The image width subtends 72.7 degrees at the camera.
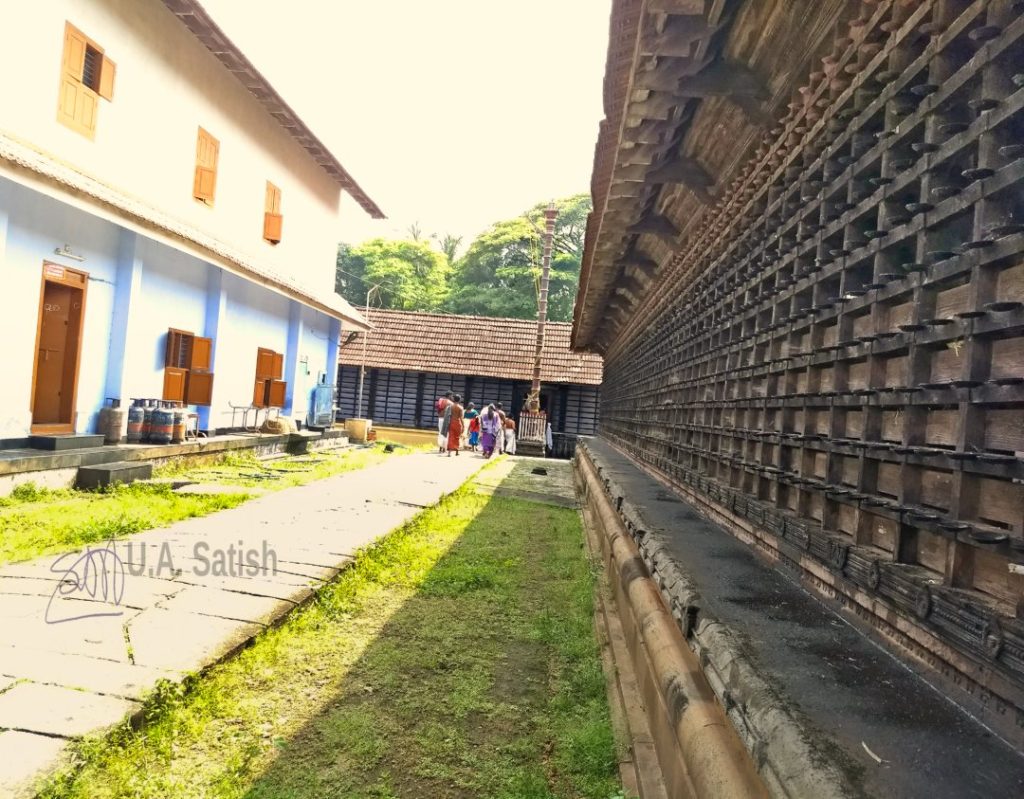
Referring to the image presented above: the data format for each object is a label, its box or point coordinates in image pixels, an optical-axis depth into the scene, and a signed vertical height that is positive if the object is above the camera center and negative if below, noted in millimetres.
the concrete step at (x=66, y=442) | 7895 -812
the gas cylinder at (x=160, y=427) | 9758 -652
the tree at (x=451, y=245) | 46375 +10618
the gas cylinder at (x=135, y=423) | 9656 -613
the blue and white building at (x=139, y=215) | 7770 +2054
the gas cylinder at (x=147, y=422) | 9766 -601
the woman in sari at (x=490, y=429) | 18062 -545
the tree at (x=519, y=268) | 35000 +7393
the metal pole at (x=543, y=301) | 21891 +3544
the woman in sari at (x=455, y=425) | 17188 -498
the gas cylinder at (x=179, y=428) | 9977 -659
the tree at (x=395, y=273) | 37781 +6964
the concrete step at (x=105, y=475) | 7906 -1136
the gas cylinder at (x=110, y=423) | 9289 -615
